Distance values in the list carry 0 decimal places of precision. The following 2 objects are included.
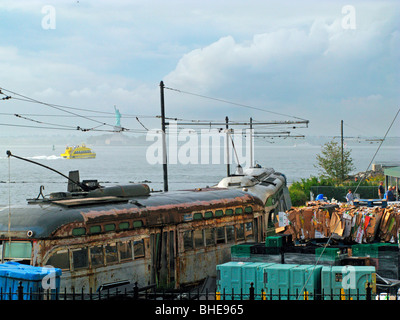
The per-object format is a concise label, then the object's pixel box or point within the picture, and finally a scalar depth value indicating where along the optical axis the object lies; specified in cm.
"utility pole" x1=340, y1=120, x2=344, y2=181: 6531
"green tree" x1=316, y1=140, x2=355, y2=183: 6581
